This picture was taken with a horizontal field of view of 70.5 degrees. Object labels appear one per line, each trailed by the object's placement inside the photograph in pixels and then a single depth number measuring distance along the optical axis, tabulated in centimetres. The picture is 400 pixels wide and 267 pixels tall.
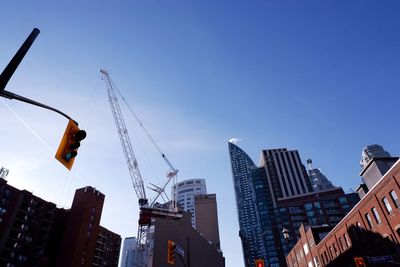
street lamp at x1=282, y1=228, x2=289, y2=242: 2374
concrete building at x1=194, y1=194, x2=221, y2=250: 14538
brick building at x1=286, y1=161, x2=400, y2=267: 3531
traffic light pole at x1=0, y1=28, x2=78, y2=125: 723
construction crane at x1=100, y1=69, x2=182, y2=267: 6812
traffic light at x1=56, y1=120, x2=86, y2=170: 801
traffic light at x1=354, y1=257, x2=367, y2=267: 2494
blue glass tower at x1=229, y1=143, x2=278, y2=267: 18049
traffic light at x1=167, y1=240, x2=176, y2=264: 1934
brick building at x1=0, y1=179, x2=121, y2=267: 7500
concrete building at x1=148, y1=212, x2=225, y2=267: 6656
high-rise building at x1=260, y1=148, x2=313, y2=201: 18775
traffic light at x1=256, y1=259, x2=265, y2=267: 1745
